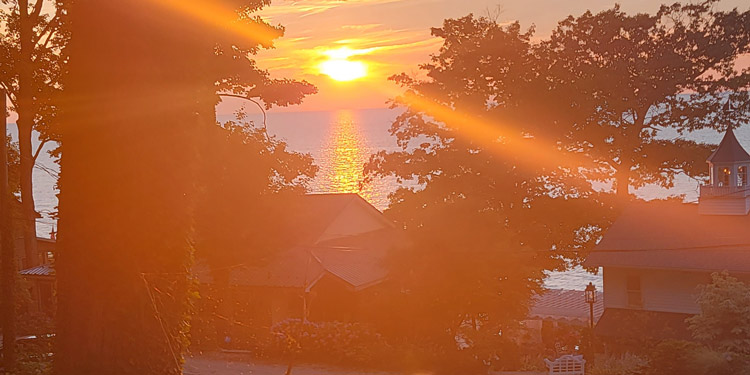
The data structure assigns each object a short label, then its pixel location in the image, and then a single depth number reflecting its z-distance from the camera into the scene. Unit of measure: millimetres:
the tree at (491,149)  36906
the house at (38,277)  36438
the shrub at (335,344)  24609
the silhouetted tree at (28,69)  27484
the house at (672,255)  26766
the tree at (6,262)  19125
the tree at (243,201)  25984
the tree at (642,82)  39344
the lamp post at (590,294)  26797
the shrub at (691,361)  20172
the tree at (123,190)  10367
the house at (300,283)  29609
